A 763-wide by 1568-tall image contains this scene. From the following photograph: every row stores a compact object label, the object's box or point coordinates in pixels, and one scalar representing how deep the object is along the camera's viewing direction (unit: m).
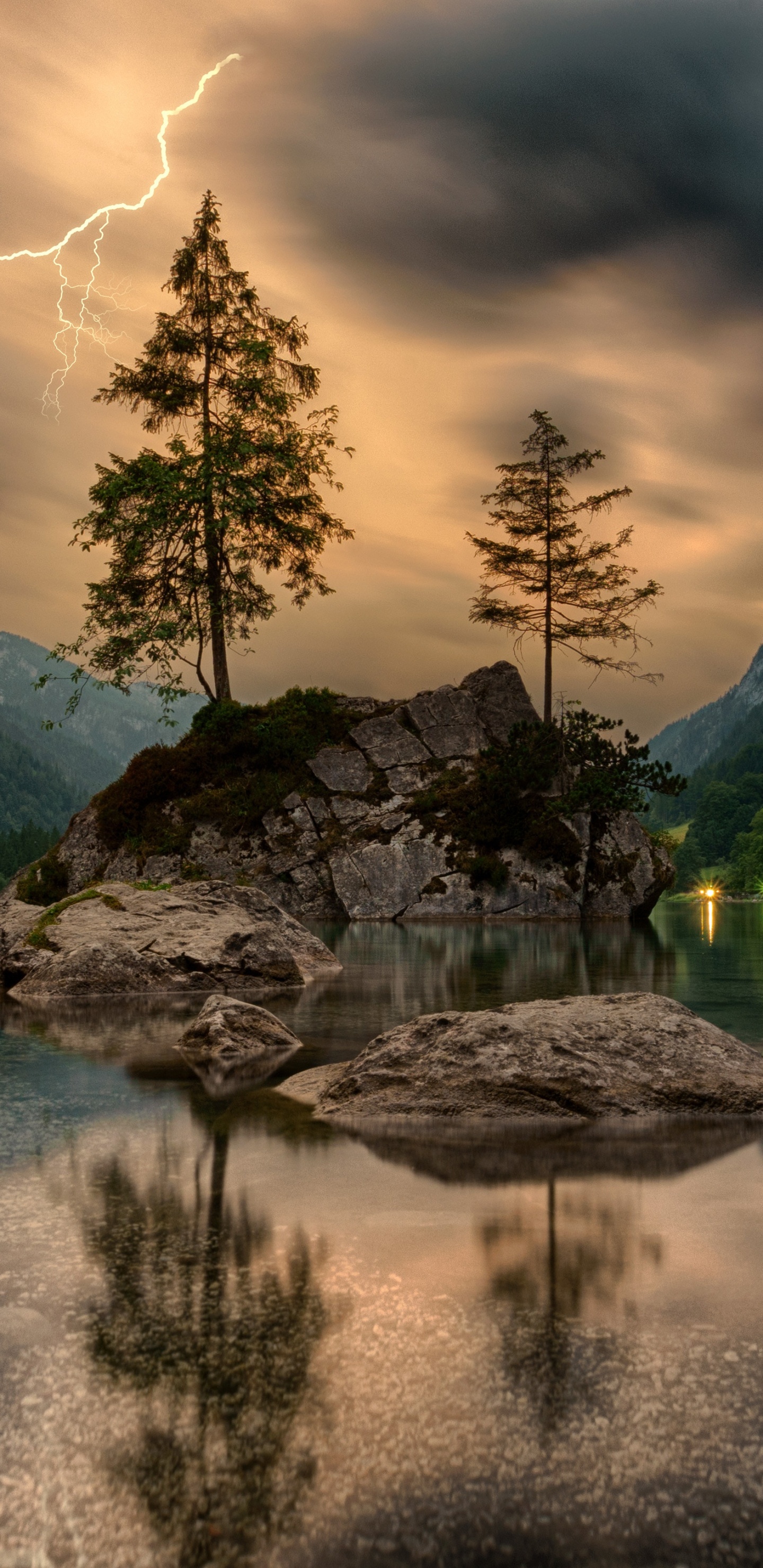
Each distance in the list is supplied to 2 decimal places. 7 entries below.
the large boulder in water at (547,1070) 6.83
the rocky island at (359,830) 33.00
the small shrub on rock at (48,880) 31.78
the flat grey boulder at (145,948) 13.62
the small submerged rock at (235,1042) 8.55
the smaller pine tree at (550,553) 41.91
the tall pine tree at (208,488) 35.69
